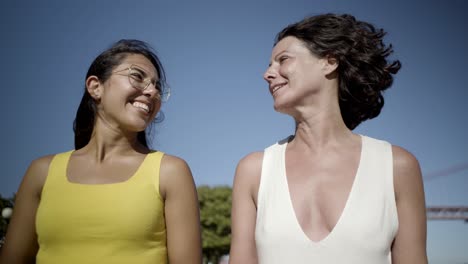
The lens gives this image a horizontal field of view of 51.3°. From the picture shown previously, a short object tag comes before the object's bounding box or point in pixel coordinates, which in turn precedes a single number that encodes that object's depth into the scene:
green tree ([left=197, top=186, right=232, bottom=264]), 37.69
